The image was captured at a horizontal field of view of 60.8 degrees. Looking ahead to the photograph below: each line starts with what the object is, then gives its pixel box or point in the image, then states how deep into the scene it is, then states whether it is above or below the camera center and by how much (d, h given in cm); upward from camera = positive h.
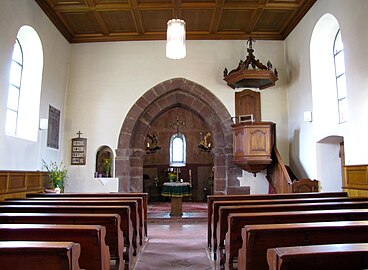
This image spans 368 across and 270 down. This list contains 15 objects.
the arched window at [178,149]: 1438 +127
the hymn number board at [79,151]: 843 +67
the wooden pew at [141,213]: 514 -62
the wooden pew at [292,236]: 231 -44
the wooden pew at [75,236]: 237 -46
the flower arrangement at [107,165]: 845 +30
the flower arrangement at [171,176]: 981 +2
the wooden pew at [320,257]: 150 -39
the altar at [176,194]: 846 -46
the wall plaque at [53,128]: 762 +119
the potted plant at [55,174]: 721 +4
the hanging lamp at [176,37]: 584 +260
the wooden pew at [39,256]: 170 -44
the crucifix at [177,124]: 1414 +238
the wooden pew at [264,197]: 518 -32
